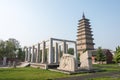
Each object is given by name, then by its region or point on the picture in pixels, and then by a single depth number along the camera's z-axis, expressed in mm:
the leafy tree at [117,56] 21889
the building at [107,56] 30175
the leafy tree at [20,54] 34353
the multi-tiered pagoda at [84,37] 36652
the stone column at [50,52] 18129
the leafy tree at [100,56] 27078
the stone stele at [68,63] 11668
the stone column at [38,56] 21778
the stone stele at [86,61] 12677
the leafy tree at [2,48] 30490
